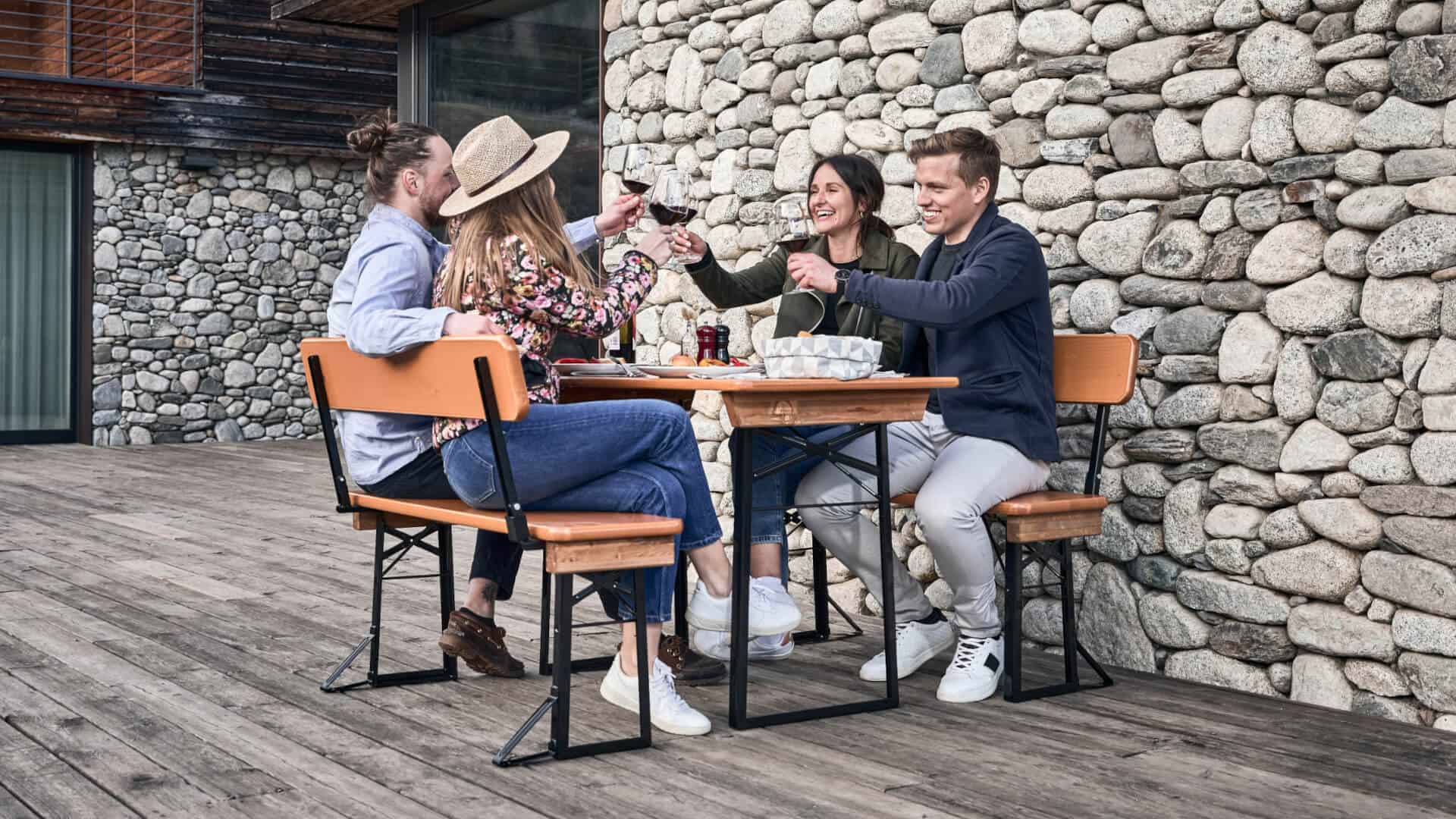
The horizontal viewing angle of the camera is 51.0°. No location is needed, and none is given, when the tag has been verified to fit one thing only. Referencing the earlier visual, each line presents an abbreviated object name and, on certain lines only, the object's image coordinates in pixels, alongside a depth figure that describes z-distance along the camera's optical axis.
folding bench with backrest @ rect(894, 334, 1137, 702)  3.65
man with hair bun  3.38
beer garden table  3.27
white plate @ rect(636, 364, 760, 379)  3.53
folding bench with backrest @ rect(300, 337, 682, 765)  2.95
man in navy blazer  3.63
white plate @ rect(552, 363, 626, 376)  3.65
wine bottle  4.05
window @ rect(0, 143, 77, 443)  12.11
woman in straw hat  3.16
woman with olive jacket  4.02
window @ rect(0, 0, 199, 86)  12.62
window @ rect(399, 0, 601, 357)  7.12
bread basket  3.39
